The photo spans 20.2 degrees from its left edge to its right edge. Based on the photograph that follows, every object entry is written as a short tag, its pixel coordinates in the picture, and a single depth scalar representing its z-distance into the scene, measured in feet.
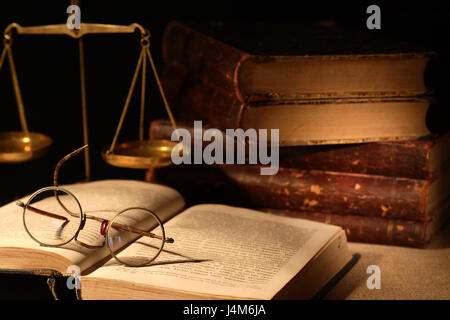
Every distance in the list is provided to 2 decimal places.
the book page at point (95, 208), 3.24
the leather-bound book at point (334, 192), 3.67
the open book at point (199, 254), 3.13
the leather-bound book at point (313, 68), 3.64
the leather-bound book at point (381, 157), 3.66
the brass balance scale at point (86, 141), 3.57
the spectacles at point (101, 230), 3.26
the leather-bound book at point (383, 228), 3.66
